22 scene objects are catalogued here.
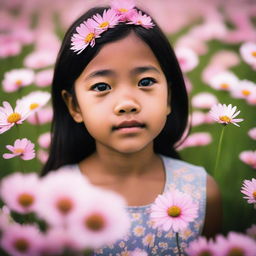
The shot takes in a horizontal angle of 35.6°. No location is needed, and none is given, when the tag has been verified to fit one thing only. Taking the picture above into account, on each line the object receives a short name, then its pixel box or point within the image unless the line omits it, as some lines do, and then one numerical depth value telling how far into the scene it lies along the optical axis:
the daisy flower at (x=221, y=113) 0.57
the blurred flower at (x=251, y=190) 0.52
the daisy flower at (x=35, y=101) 0.66
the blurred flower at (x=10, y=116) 0.56
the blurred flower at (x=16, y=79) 0.78
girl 0.55
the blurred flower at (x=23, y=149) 0.53
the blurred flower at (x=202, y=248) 0.43
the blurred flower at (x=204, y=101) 0.94
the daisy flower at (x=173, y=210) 0.47
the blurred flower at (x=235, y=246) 0.42
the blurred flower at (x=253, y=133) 0.70
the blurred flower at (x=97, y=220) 0.35
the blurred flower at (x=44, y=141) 0.86
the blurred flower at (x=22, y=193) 0.39
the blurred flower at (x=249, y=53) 0.82
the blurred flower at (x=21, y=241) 0.37
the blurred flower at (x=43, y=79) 0.91
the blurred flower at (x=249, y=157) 0.70
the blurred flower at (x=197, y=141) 0.90
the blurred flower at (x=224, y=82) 0.86
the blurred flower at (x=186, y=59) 0.90
